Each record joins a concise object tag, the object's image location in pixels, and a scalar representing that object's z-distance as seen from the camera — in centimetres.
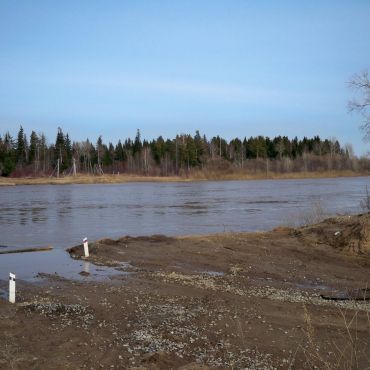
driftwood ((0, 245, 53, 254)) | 1884
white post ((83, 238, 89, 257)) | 1697
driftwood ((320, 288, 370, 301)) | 1091
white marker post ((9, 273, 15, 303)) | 1058
